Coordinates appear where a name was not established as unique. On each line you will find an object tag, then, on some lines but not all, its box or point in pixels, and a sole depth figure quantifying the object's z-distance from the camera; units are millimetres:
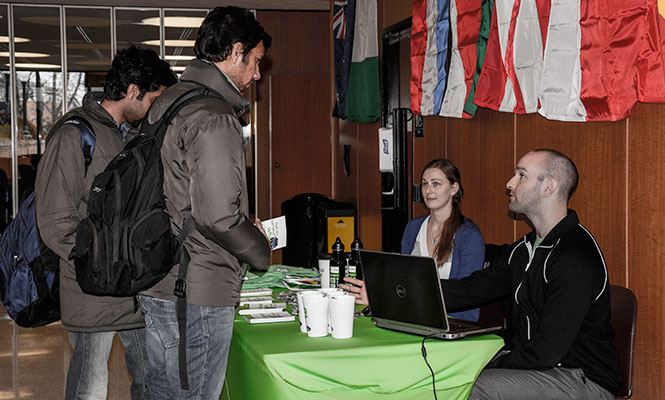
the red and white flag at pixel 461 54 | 4293
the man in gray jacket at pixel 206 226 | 2021
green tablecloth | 2062
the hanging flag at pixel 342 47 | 7152
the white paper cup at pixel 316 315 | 2229
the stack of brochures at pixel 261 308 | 2533
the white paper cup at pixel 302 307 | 2283
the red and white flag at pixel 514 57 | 3574
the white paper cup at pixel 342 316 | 2197
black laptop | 2225
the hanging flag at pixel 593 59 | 2977
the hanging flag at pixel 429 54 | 4703
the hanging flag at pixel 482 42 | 4091
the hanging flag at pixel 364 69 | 6504
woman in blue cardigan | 3422
